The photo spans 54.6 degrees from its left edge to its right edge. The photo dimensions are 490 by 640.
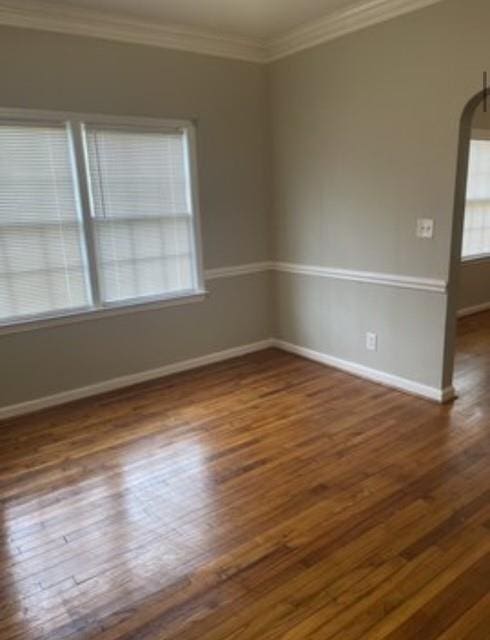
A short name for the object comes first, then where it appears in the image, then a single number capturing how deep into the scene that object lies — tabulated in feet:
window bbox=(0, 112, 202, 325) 10.56
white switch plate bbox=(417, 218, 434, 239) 10.43
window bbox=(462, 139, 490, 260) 17.19
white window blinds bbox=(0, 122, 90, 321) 10.38
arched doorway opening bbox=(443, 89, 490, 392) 9.56
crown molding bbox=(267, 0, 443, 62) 10.04
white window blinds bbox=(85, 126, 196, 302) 11.57
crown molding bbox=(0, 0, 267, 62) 9.87
